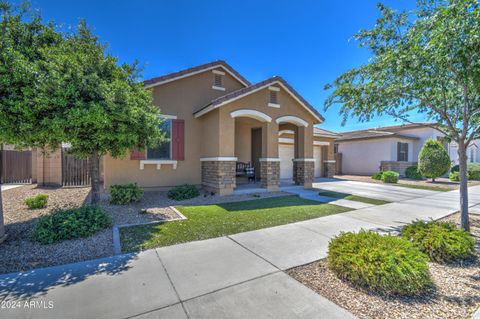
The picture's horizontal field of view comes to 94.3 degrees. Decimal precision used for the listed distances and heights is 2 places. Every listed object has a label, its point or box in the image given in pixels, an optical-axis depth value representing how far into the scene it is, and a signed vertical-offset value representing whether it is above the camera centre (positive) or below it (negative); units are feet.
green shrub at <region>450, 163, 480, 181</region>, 56.18 -3.17
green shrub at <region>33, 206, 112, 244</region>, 14.74 -4.48
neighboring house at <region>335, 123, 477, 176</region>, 62.39 +3.56
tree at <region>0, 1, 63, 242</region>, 14.16 +5.49
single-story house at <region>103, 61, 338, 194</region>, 30.48 +4.84
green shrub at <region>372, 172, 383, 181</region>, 52.31 -3.67
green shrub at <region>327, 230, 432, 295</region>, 9.33 -4.64
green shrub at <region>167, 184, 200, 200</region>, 28.76 -4.15
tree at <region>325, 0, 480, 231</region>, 12.34 +5.95
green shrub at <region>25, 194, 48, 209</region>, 22.59 -4.11
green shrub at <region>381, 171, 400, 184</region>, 47.50 -3.51
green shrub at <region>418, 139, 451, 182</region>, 47.96 +0.11
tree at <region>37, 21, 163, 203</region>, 16.02 +4.77
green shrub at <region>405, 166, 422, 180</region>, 55.78 -3.15
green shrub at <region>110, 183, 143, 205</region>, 24.54 -3.71
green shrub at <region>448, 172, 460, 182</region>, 53.57 -3.97
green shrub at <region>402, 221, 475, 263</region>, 12.34 -4.67
